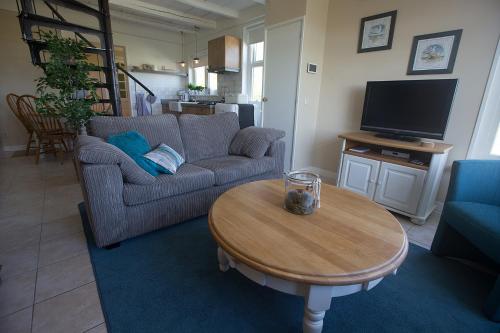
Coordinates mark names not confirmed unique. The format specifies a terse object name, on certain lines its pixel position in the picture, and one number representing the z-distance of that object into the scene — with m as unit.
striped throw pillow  1.77
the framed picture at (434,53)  2.11
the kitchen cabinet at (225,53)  4.71
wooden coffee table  0.82
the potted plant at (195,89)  5.99
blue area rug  1.08
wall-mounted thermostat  3.02
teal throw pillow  1.70
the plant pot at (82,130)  2.48
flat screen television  2.07
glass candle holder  1.20
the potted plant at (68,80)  2.34
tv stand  2.00
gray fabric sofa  1.44
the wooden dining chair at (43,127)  3.40
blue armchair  1.35
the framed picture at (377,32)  2.47
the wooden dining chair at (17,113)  3.52
